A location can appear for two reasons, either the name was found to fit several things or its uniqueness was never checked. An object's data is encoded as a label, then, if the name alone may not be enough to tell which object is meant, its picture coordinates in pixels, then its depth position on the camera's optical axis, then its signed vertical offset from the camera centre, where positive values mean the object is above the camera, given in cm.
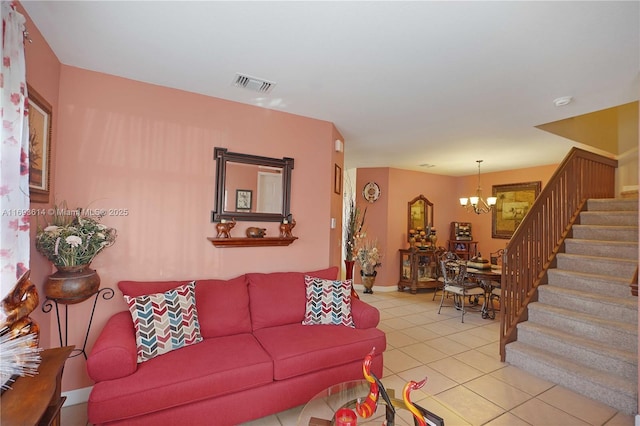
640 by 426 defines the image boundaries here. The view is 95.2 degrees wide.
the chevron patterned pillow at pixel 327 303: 254 -77
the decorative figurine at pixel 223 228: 268 -13
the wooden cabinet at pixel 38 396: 102 -71
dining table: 420 -89
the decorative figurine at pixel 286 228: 298 -13
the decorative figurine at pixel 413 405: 125 -81
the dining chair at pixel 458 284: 427 -98
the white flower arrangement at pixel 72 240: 184 -19
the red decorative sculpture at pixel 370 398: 143 -90
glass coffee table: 150 -104
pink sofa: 165 -96
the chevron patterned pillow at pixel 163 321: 194 -76
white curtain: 131 +27
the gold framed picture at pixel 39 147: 179 +41
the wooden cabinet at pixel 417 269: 577 -103
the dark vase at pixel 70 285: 188 -49
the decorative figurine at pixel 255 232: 285 -17
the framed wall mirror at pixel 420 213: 623 +11
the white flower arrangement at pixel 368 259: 571 -82
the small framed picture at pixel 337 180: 352 +46
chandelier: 531 +32
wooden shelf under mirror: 268 -26
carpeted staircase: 233 -91
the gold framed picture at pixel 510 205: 573 +31
